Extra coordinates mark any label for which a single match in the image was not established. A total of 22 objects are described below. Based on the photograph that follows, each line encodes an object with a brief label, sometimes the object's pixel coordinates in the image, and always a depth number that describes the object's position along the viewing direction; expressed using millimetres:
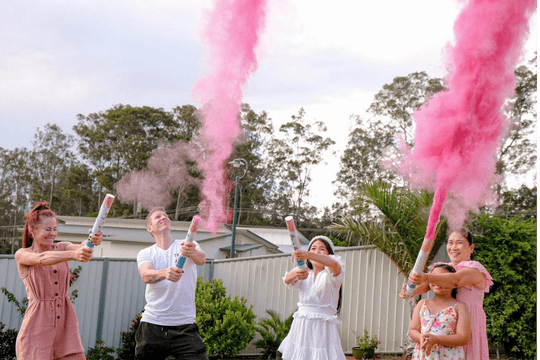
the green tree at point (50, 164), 40375
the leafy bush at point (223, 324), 9289
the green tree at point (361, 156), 30828
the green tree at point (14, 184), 42094
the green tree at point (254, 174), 26450
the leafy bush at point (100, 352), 9164
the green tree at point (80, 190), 37406
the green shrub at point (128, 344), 9539
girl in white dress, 4578
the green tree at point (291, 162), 30984
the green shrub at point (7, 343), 8234
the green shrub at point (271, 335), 10078
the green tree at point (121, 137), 29969
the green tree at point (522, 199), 25998
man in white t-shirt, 4578
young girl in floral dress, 4043
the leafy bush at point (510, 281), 9969
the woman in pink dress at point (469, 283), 4070
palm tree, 9930
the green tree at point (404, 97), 28297
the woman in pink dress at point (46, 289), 4332
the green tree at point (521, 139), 23953
